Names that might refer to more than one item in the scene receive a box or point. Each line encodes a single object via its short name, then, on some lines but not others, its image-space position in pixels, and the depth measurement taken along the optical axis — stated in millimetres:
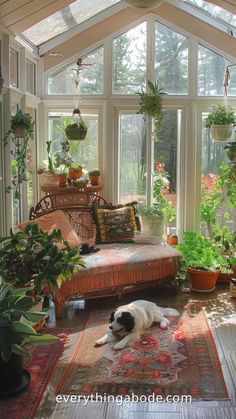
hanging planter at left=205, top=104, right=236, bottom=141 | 5578
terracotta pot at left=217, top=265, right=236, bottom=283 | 5242
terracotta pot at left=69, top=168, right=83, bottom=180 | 5711
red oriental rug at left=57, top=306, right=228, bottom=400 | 3043
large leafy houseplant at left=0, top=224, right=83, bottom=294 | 3596
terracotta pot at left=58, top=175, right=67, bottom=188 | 5633
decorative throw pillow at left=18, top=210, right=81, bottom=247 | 4793
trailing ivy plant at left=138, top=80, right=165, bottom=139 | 5691
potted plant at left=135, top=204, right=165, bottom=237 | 5594
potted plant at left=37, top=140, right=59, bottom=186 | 5723
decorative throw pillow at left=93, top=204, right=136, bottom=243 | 5250
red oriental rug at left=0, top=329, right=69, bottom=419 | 2797
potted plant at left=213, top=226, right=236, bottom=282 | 5258
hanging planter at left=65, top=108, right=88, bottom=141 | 5629
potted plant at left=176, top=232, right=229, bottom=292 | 5016
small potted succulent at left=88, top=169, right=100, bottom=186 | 5816
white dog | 3719
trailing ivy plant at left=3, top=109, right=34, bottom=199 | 4770
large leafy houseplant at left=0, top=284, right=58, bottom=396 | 2836
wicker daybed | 4367
